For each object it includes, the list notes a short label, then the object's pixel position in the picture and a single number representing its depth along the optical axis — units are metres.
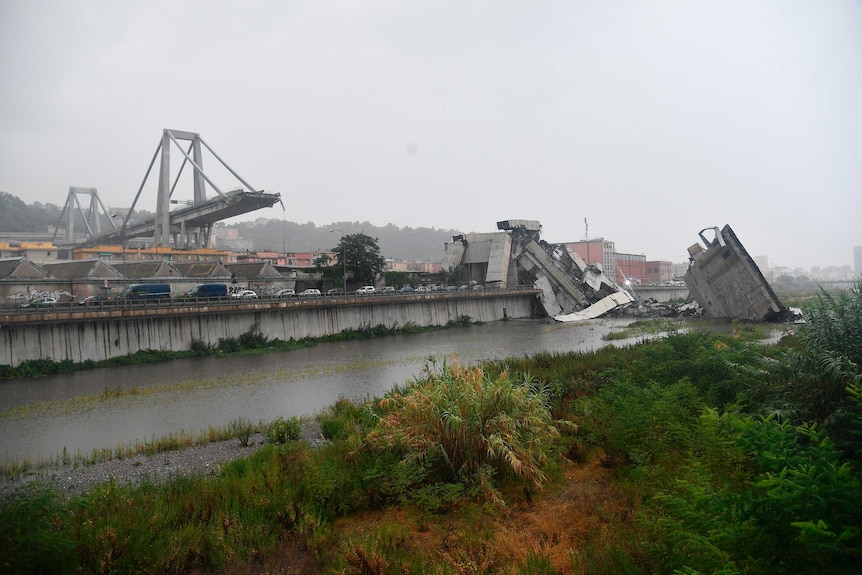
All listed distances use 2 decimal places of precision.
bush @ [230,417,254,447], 13.15
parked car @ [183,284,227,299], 36.62
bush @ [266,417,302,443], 13.20
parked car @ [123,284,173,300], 33.84
